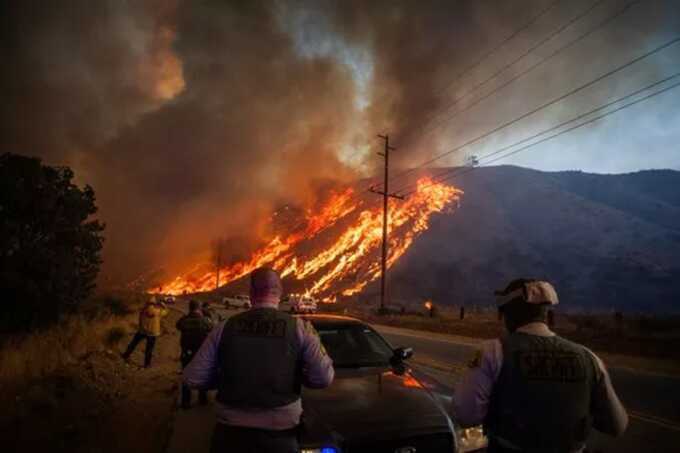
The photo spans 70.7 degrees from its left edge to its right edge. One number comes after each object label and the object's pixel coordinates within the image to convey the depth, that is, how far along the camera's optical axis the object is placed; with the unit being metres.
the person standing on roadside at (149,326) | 12.87
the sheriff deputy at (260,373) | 3.06
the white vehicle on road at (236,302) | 47.34
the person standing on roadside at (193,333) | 9.04
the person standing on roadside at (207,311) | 10.77
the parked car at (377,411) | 3.72
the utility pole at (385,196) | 34.09
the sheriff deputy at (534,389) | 2.52
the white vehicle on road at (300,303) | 37.28
